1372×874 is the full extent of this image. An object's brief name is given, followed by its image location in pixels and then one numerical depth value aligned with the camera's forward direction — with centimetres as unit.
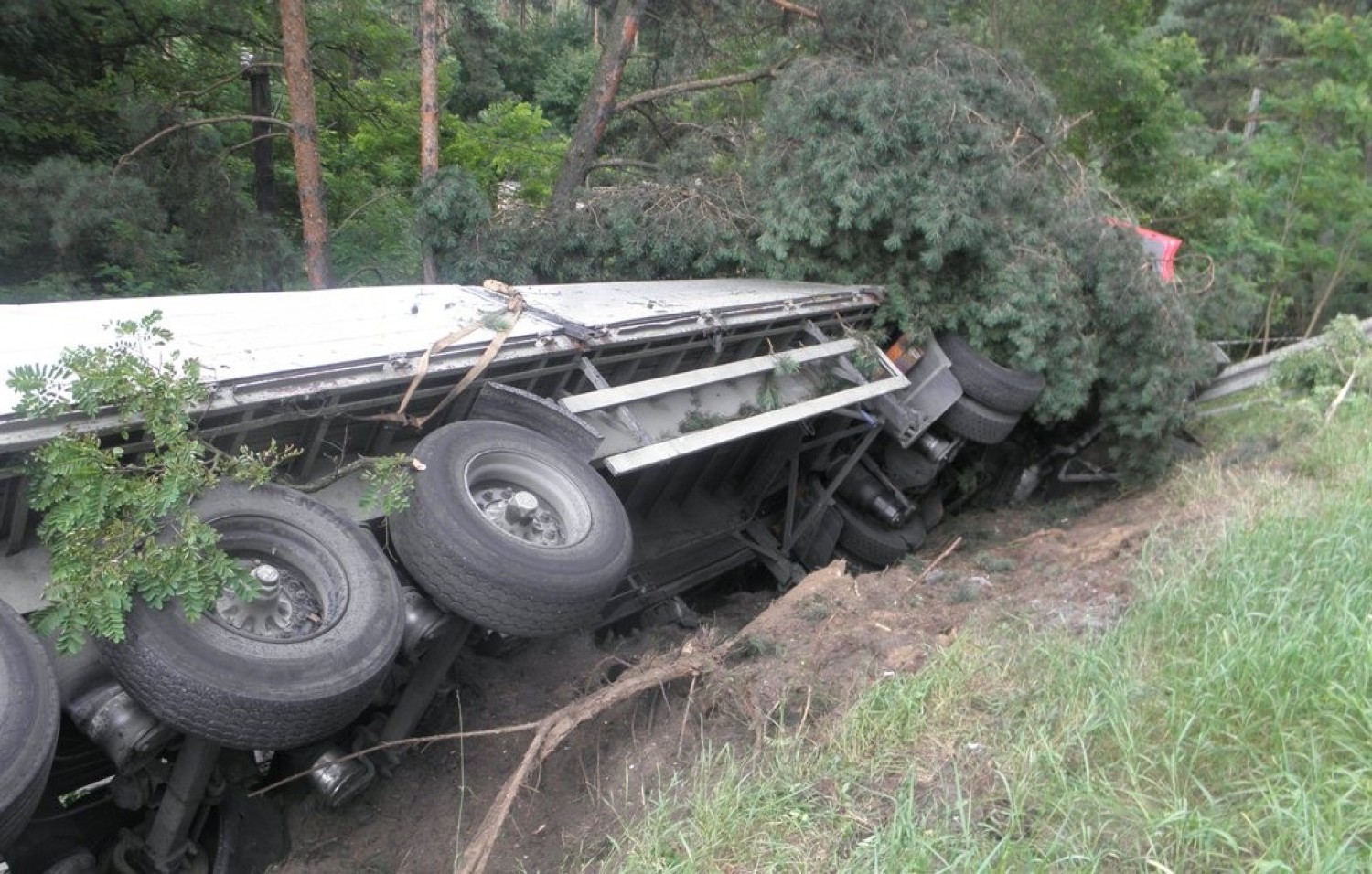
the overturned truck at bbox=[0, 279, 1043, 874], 329
